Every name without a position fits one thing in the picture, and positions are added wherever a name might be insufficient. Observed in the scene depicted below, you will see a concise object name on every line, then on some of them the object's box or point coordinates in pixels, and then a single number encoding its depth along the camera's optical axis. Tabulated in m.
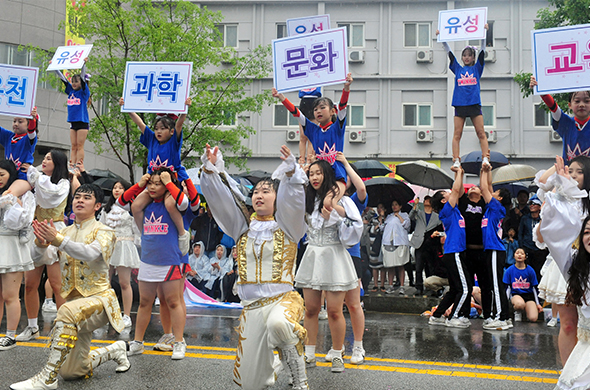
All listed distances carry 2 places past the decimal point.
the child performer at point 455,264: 8.55
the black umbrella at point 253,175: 17.95
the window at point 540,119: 23.85
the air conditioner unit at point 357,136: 24.70
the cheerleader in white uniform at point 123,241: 8.61
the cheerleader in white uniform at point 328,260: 5.79
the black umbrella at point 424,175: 14.77
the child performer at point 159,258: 6.34
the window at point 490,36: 24.30
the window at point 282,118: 25.31
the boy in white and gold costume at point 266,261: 4.33
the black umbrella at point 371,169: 15.86
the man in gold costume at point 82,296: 4.86
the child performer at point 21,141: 8.27
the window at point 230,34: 26.08
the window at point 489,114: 24.00
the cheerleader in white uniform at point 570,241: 3.94
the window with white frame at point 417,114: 24.56
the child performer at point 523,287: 9.20
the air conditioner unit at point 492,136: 23.78
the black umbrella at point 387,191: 14.02
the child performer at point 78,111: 9.70
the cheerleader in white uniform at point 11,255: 6.56
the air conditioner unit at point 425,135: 24.22
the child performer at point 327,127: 7.14
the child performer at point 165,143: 7.30
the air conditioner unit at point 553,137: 23.28
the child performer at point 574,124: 6.12
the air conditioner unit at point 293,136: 24.88
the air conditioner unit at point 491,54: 24.02
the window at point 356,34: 25.36
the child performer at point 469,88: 8.76
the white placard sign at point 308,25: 9.35
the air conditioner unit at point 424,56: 24.45
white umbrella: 14.14
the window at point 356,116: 25.05
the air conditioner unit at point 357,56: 24.86
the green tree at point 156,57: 17.56
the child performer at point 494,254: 8.30
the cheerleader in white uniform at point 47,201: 7.07
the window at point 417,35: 24.97
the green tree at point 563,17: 14.56
